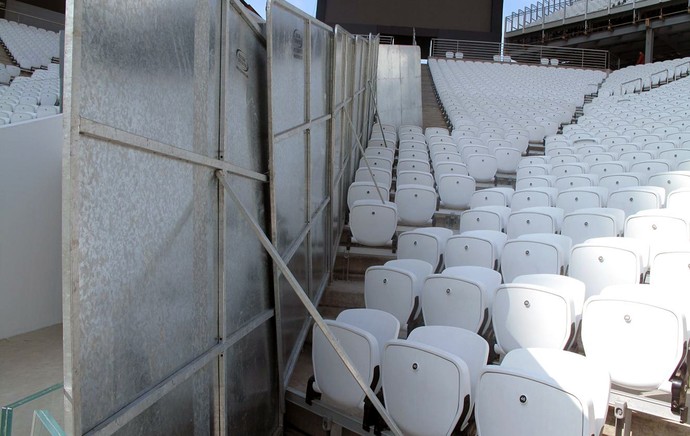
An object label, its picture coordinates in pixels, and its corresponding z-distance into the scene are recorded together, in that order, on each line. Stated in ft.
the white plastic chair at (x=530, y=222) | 17.71
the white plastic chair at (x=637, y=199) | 19.06
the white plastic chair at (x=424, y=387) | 8.61
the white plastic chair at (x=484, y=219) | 18.85
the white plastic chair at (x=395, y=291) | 13.34
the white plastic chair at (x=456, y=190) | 23.15
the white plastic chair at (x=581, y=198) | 20.01
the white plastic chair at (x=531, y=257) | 14.42
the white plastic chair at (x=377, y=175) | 24.34
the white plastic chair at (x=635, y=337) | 9.59
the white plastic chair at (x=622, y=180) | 22.11
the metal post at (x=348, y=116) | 19.09
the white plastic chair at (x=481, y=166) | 27.78
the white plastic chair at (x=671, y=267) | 12.06
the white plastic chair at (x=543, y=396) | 7.32
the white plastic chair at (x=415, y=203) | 20.94
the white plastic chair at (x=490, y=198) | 21.98
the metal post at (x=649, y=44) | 92.58
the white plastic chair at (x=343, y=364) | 10.11
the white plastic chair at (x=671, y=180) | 21.06
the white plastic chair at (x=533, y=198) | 20.88
